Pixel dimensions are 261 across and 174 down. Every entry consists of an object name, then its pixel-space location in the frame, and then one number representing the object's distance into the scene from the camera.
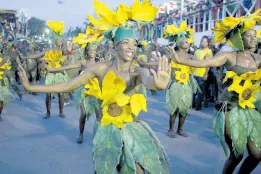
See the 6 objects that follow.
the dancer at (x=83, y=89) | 4.88
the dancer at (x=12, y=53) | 11.92
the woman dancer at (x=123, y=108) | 2.41
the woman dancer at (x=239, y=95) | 3.18
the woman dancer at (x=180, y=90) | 5.47
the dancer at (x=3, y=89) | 6.55
